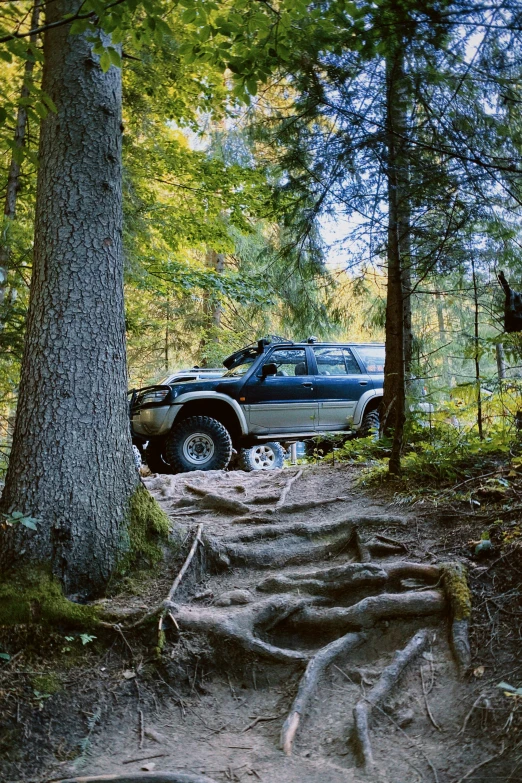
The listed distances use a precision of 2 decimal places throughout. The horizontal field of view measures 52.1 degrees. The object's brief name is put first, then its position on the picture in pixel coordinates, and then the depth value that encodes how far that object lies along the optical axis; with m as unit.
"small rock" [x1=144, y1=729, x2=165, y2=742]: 2.82
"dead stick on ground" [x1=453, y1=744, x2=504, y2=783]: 2.22
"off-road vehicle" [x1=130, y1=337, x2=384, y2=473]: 8.86
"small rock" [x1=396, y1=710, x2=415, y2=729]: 2.67
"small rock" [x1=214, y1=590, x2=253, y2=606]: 3.75
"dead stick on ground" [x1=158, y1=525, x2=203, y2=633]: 3.42
